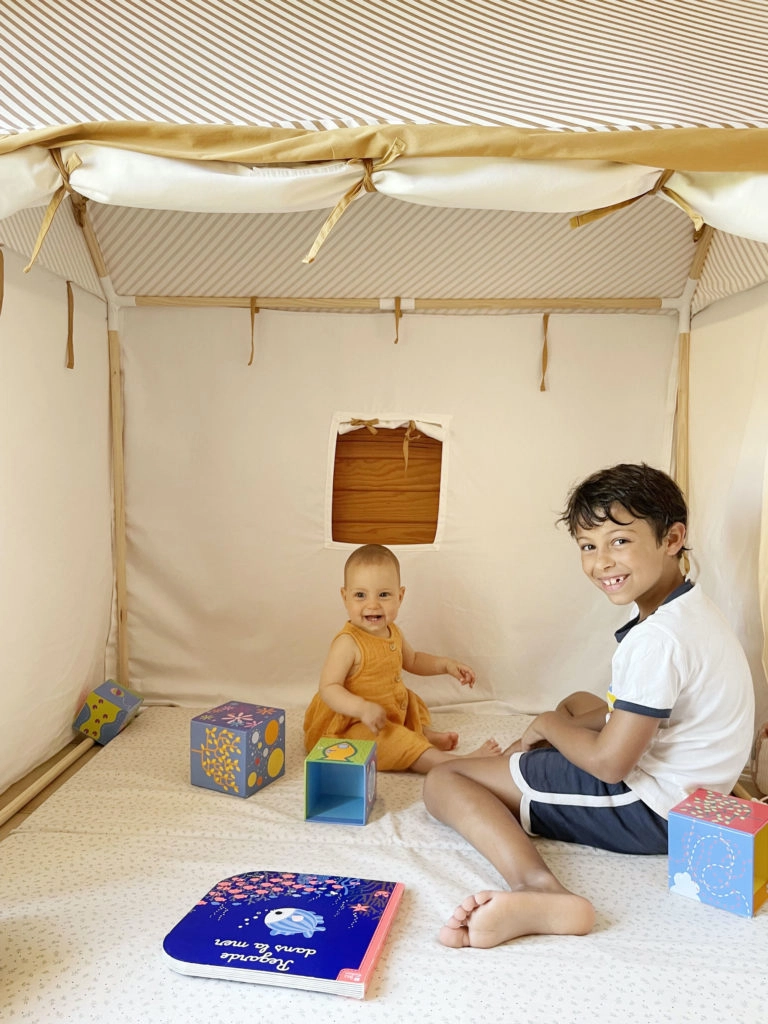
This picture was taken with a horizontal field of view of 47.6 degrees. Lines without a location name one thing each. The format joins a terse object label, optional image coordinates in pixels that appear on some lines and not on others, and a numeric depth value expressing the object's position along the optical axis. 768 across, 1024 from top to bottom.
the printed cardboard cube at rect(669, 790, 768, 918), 1.49
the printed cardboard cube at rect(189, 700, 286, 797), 1.99
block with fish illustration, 1.88
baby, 2.18
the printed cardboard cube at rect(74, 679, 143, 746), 2.36
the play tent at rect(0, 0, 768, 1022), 1.50
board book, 1.29
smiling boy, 1.56
